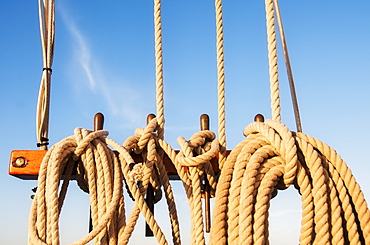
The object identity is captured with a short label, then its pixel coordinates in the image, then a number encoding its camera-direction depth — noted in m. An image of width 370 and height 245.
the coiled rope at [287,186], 1.08
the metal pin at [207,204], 1.39
